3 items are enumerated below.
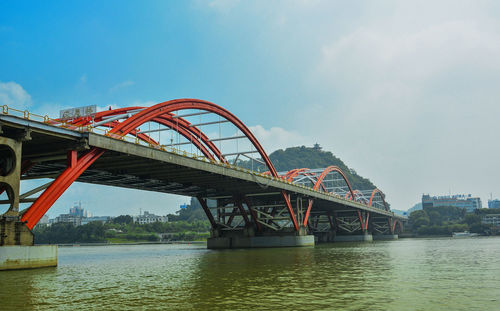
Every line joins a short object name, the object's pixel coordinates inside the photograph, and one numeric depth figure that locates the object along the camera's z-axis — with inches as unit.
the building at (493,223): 7415.9
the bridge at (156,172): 1221.7
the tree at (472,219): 7644.7
